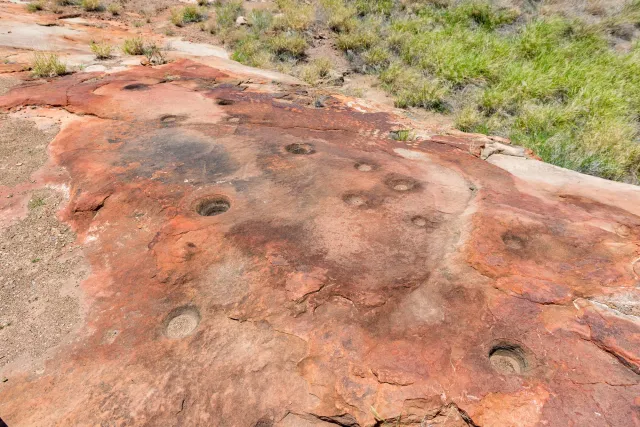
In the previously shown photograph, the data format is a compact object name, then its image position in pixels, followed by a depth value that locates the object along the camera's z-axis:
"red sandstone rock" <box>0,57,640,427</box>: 1.62
